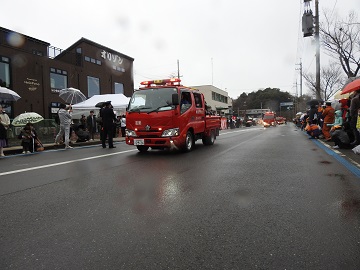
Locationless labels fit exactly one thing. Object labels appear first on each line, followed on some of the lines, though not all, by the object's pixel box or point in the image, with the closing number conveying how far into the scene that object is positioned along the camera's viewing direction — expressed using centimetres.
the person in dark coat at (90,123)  1734
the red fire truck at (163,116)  886
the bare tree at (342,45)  2152
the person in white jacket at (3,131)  990
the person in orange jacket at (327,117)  1340
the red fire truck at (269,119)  4827
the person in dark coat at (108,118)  1158
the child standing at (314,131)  1581
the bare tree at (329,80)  3841
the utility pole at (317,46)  2281
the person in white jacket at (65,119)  1212
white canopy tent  2128
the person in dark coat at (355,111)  945
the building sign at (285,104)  11575
